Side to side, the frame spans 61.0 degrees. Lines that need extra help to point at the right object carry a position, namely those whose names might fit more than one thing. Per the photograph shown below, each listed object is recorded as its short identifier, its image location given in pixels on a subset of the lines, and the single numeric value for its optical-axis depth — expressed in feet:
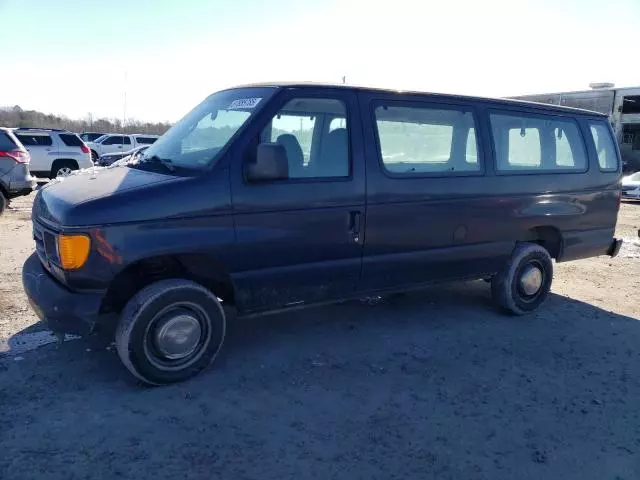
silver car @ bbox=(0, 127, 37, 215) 34.42
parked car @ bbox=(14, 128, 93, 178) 57.93
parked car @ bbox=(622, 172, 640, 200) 57.72
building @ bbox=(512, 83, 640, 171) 117.39
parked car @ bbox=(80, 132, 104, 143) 92.56
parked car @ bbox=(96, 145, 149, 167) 56.03
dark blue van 11.85
